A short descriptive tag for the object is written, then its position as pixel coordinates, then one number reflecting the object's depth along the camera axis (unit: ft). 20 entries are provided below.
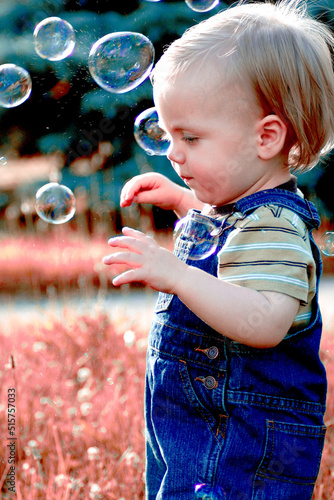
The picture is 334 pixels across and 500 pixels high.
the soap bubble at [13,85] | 15.02
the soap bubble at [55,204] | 14.02
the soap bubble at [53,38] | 14.65
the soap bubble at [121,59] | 12.77
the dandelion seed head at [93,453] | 12.54
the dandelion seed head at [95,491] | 11.62
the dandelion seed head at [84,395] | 15.36
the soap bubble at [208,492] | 8.43
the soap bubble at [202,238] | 8.82
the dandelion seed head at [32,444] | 13.25
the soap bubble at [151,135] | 12.71
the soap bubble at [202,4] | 13.58
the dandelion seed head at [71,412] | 14.44
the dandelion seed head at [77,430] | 13.71
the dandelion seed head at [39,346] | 18.84
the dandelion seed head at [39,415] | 14.28
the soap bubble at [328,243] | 13.60
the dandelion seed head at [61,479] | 11.76
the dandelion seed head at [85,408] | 14.62
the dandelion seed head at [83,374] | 16.89
